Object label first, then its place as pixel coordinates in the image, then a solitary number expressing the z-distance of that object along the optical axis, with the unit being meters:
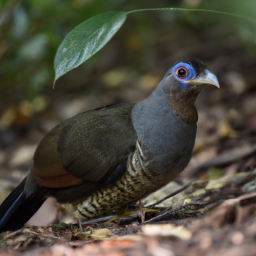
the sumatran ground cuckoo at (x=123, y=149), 7.05
